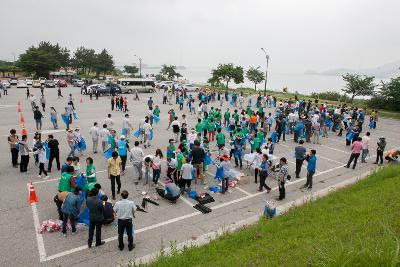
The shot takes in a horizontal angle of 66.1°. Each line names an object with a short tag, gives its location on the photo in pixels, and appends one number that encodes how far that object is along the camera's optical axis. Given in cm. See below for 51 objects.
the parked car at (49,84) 4938
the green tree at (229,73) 4872
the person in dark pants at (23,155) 1202
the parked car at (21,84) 4688
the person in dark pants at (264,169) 1127
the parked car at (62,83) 4836
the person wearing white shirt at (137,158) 1138
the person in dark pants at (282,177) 1068
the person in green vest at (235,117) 1975
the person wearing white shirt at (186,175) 1069
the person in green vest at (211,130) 1827
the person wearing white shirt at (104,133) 1461
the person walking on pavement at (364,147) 1503
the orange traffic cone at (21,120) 2113
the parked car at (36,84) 4770
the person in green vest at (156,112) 2185
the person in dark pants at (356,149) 1408
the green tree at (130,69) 8944
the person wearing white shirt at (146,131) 1644
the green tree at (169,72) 7250
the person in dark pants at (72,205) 790
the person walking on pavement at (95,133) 1467
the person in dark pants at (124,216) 743
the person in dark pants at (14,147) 1252
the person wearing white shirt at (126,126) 1694
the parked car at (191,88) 5308
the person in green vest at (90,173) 997
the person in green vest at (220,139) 1465
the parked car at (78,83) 5206
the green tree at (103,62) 7526
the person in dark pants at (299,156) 1270
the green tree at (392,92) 3384
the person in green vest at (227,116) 2139
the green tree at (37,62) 6119
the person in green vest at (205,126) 1836
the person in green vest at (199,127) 1750
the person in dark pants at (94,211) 739
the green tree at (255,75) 5400
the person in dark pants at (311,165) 1155
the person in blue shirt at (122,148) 1209
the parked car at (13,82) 4775
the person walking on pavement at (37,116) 1842
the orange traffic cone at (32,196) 987
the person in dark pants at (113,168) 1010
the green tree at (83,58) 7731
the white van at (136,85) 4334
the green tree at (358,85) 3797
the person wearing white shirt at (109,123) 1627
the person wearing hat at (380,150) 1477
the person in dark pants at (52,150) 1220
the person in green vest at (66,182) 890
